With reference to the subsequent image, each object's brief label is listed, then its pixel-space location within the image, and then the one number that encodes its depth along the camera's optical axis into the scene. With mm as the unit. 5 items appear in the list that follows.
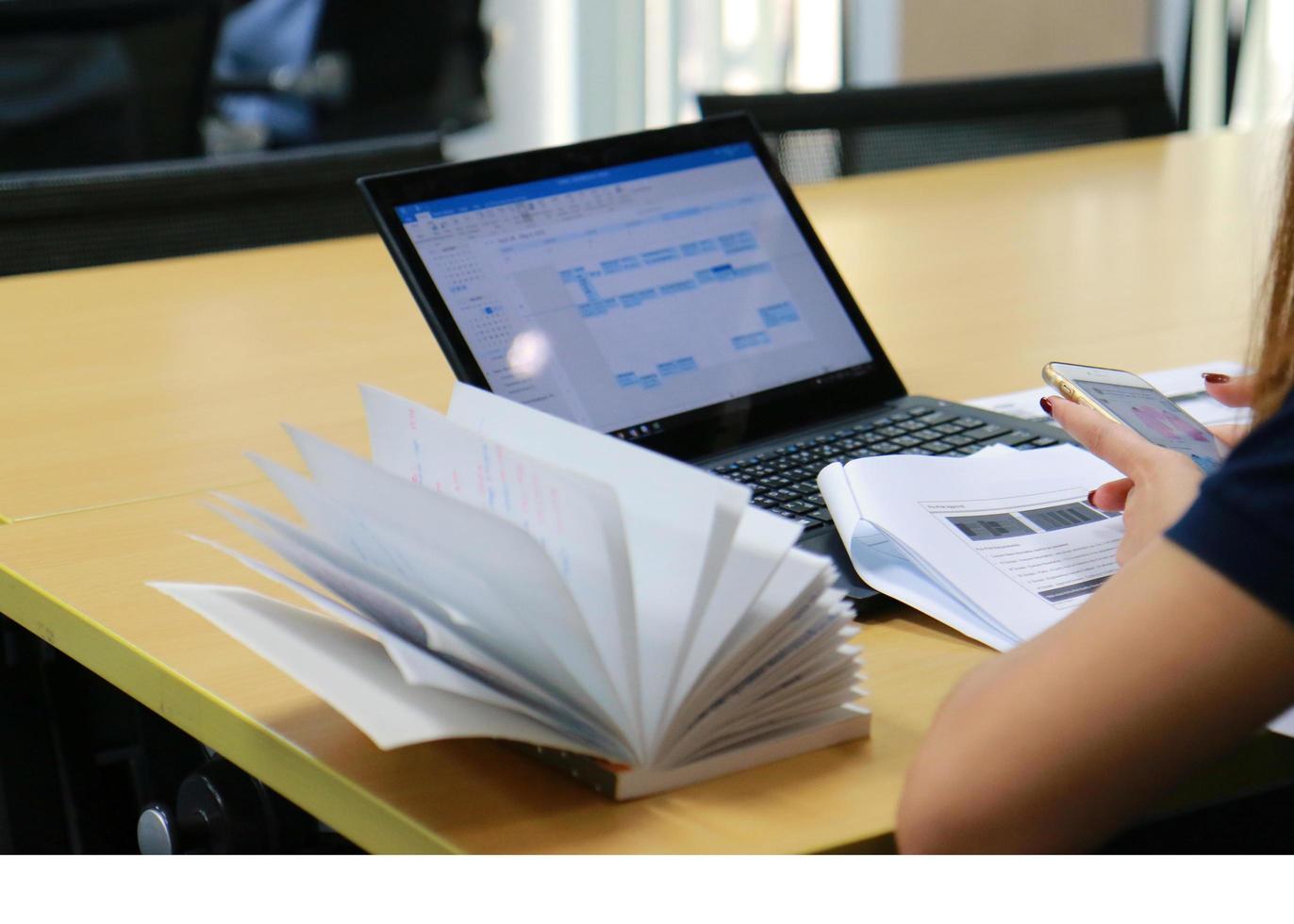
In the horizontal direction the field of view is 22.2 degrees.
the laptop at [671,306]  2079
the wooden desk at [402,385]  1763
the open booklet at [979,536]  1898
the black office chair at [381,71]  5204
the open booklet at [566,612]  1728
